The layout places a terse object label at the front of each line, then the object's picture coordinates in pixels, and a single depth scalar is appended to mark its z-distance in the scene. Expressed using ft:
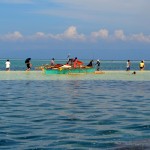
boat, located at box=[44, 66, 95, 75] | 150.82
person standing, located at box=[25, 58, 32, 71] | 163.94
